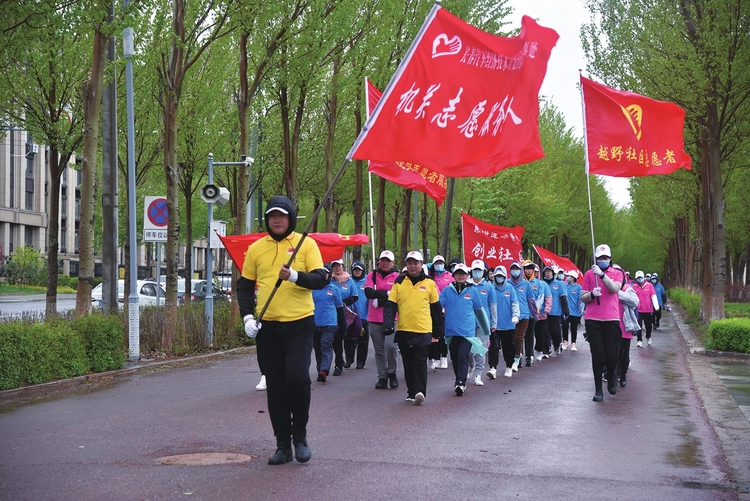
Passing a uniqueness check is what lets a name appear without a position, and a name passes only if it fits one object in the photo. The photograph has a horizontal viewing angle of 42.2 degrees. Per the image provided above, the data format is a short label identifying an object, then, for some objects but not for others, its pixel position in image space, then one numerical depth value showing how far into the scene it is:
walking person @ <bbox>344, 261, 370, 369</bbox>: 16.42
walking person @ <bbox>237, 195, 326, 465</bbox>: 7.55
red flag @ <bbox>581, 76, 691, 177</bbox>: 14.14
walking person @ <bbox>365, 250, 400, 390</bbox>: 13.62
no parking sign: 18.05
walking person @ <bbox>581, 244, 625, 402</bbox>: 12.62
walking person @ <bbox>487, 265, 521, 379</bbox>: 16.02
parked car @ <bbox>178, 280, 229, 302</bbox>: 33.98
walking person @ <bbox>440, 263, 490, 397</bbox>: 12.96
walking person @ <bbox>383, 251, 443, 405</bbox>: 11.86
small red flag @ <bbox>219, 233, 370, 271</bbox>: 15.74
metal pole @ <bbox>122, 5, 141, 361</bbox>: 16.33
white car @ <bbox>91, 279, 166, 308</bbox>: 30.89
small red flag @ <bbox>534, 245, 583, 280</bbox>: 25.46
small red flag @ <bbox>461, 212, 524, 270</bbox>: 22.47
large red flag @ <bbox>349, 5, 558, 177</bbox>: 9.42
